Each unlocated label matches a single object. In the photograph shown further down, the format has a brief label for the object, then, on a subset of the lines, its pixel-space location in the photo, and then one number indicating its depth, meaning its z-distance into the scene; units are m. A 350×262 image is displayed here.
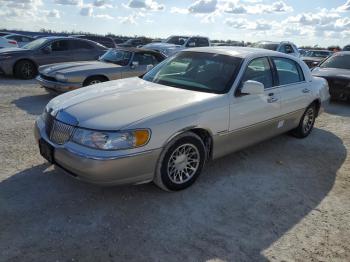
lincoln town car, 3.46
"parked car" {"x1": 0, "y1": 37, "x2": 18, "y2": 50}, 15.64
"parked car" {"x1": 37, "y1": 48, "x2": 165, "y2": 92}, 8.28
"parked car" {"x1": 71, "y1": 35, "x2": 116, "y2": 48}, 19.89
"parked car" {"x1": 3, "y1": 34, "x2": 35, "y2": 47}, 20.69
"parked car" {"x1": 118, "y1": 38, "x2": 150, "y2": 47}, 26.71
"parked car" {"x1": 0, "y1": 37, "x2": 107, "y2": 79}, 11.21
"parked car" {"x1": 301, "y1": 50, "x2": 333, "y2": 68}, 22.45
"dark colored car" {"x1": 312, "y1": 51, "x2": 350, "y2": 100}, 9.58
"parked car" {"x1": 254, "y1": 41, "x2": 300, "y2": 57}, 16.36
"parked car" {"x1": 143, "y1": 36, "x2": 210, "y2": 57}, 18.31
